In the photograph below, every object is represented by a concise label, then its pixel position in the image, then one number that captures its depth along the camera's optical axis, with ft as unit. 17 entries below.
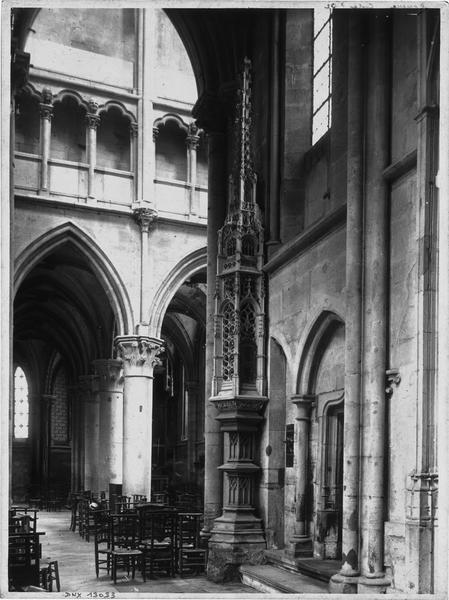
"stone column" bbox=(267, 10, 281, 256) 42.45
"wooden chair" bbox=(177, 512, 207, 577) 43.45
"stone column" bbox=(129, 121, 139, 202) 80.64
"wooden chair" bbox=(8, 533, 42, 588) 33.96
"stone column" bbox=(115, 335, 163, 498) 78.38
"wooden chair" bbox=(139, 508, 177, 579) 42.70
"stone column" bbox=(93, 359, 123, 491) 88.74
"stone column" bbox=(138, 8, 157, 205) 80.69
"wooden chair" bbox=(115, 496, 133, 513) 69.82
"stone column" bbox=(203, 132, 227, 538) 45.52
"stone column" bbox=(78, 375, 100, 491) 100.58
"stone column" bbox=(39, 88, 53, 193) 77.71
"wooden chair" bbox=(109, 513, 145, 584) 40.83
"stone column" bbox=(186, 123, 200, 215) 83.46
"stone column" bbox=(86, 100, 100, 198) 79.20
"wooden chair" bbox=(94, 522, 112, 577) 42.98
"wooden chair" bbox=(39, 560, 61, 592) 36.29
